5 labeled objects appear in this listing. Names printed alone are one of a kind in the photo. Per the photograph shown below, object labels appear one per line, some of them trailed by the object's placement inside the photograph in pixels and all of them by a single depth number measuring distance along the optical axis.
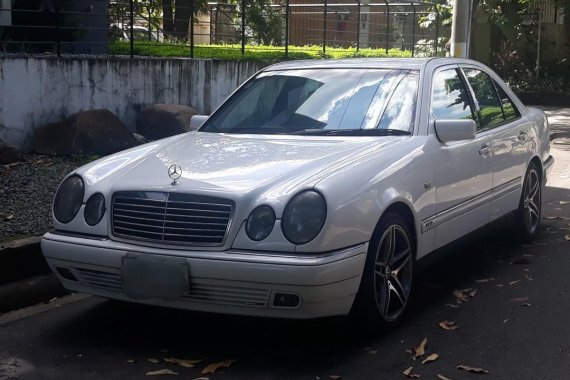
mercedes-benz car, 4.53
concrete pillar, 13.95
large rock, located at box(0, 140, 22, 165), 9.66
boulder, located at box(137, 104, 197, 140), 11.56
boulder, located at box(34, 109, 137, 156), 10.42
